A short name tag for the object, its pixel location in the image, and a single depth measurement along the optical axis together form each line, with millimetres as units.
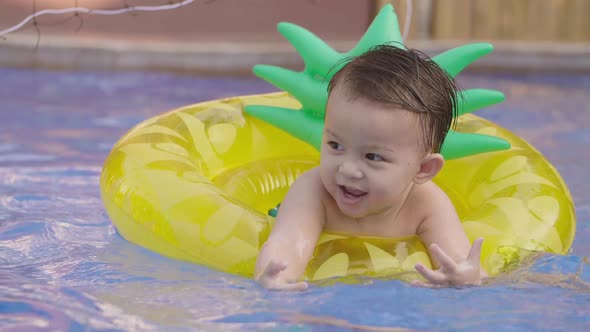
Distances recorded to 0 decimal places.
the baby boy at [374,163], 2521
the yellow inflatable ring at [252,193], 2705
